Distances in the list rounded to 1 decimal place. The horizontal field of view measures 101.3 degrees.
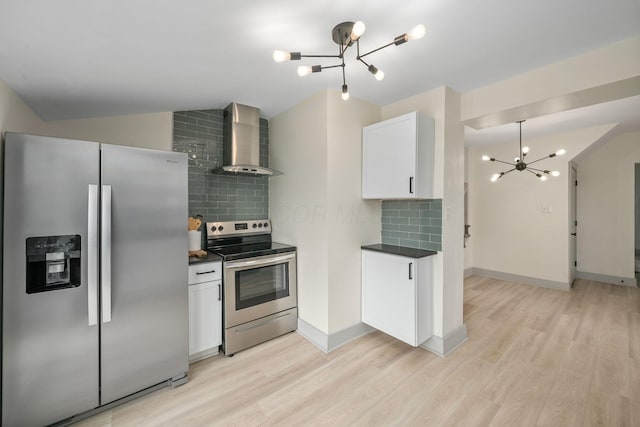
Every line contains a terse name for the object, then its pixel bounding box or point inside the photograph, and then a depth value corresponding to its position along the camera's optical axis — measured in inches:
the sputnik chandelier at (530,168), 154.2
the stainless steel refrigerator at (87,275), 57.7
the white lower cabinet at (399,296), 91.3
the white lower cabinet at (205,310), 88.6
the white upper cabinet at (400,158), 91.3
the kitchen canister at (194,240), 97.2
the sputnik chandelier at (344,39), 49.2
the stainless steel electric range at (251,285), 94.5
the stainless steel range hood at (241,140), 109.5
